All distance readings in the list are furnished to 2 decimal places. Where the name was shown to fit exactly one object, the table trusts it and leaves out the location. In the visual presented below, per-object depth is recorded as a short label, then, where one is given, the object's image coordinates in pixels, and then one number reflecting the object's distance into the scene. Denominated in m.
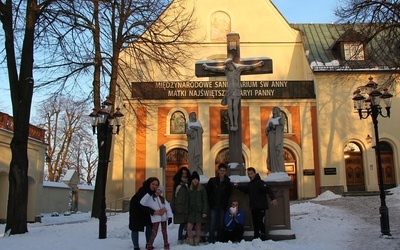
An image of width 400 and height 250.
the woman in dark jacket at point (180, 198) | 9.05
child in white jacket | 8.23
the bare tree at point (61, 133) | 40.31
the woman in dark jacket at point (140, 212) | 8.23
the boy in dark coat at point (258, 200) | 9.17
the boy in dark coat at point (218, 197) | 9.14
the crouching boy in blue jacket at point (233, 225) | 9.08
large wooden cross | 10.84
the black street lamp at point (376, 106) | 10.01
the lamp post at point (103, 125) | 10.48
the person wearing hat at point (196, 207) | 8.88
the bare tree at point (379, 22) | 12.97
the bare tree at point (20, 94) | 12.09
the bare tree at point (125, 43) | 16.56
